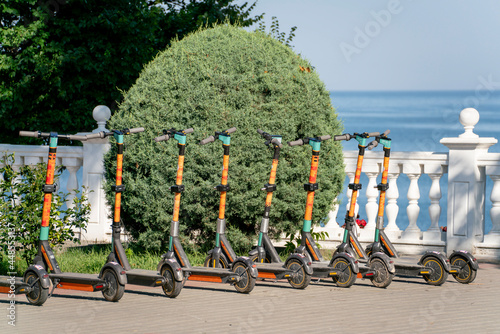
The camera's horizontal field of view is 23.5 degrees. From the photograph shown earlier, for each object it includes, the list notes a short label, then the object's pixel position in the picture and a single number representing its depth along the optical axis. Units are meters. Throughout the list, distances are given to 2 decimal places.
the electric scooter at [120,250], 11.58
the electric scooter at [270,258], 12.26
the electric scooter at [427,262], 12.86
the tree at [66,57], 25.18
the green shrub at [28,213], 13.28
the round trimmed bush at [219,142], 13.98
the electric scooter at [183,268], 11.56
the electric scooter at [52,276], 11.09
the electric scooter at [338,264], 12.45
